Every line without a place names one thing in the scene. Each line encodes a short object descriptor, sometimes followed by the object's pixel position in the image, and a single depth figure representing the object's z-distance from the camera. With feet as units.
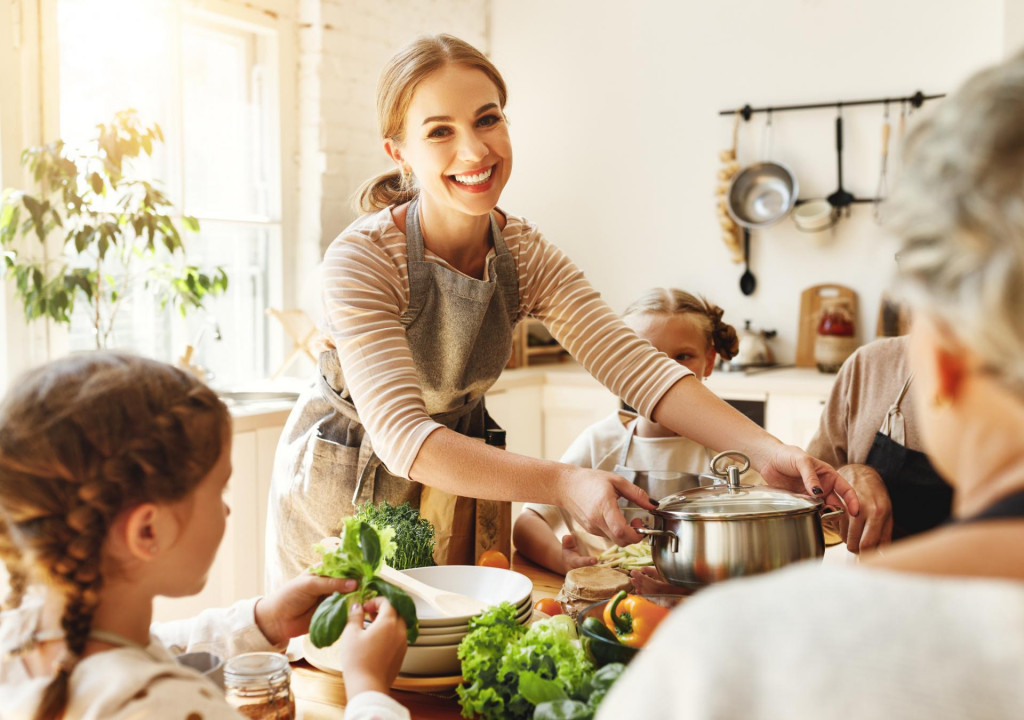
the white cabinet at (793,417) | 12.10
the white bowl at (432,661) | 3.74
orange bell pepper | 3.59
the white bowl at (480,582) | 4.27
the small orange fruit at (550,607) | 4.38
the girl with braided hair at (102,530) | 2.84
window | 10.91
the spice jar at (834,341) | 13.05
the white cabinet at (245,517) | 10.00
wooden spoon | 3.91
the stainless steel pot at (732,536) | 3.91
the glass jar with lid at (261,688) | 3.28
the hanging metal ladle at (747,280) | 14.35
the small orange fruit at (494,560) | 4.95
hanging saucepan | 13.85
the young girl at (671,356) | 7.37
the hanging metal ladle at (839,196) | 13.55
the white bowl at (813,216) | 13.57
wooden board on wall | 13.85
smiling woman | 4.97
